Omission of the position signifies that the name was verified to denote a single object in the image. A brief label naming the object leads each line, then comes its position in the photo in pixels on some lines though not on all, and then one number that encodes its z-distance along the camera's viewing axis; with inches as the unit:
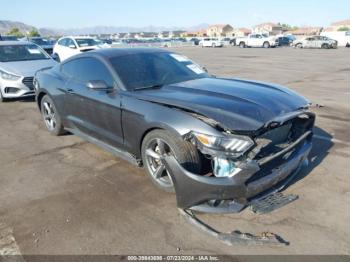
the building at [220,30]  5142.7
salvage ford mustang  125.2
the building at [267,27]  4315.9
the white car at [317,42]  1508.6
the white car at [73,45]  695.1
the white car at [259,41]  1695.4
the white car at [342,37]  1686.9
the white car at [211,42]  1920.0
